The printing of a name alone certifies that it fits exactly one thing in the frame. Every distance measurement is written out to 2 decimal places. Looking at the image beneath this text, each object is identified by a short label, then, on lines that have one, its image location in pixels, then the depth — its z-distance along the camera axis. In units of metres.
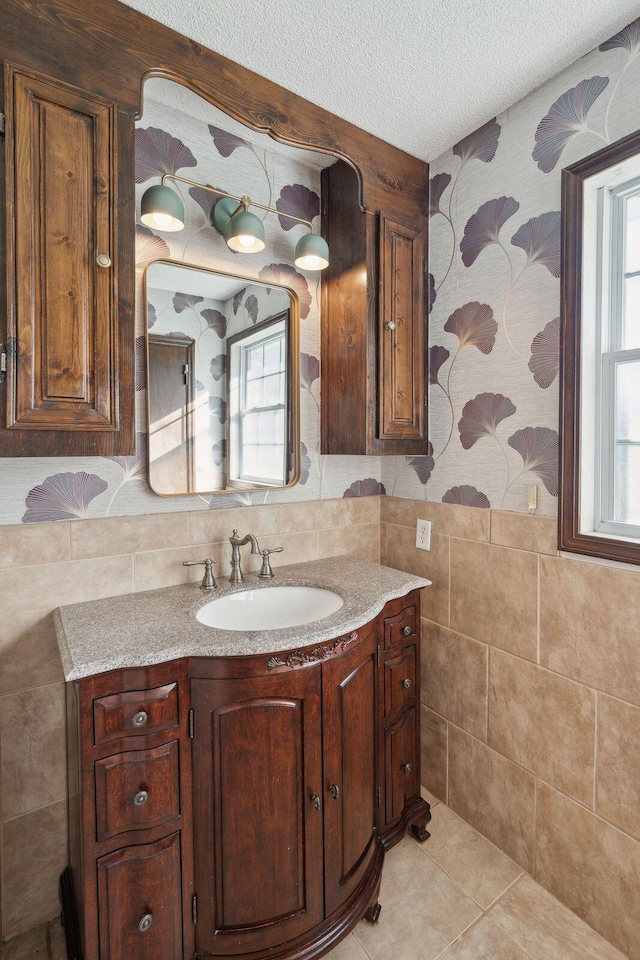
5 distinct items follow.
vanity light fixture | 1.45
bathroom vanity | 1.10
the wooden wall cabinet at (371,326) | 1.77
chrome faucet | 1.66
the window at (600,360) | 1.41
